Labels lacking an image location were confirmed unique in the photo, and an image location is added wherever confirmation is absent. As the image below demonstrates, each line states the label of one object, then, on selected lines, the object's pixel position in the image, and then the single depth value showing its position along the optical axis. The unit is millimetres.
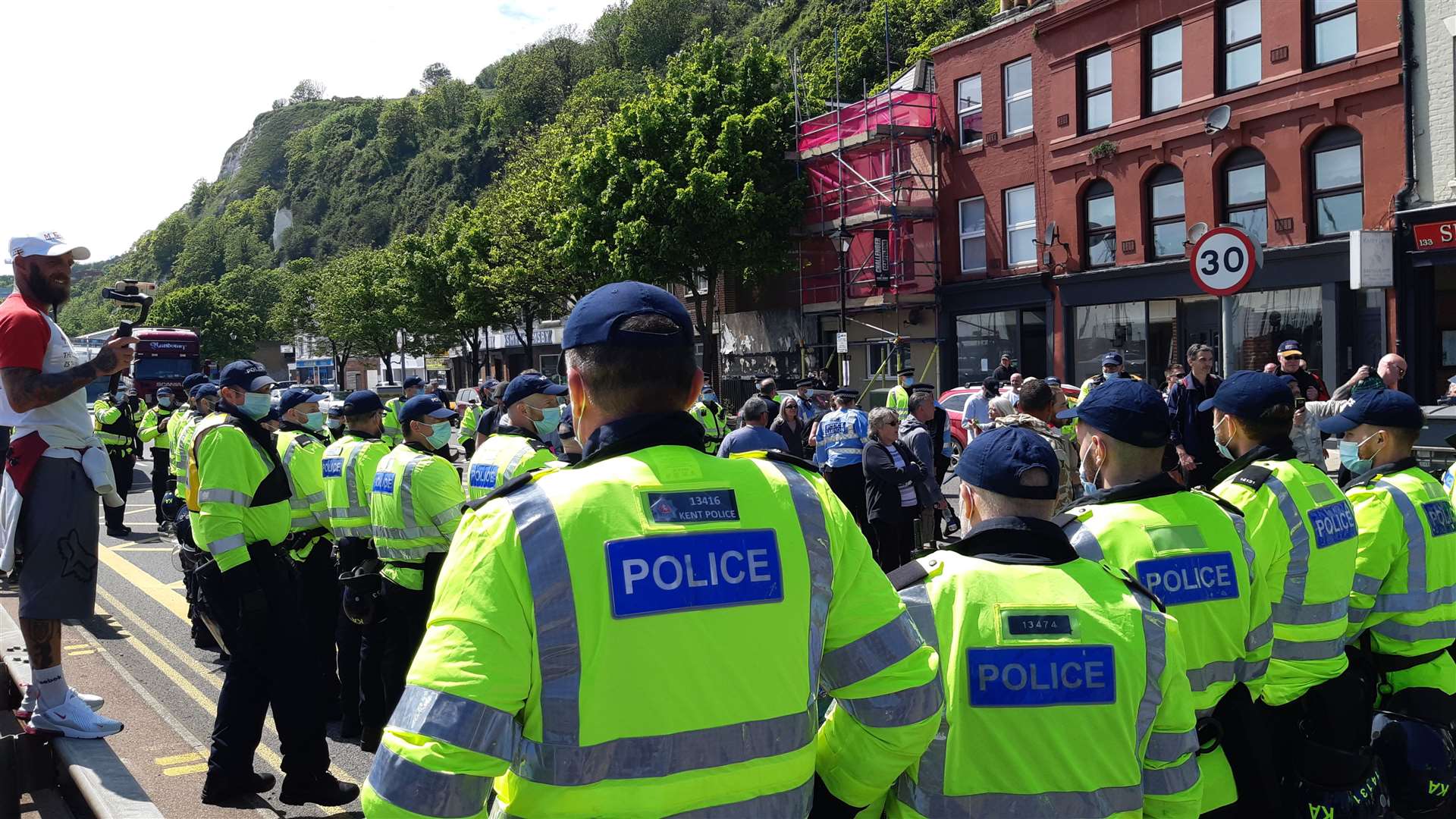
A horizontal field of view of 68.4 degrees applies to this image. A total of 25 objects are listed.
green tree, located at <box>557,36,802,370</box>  30484
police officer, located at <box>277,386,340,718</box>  6891
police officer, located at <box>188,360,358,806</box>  4926
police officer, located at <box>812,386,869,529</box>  10367
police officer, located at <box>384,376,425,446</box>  13477
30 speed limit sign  7871
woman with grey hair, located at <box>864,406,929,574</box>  9266
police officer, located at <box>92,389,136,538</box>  14703
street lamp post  29172
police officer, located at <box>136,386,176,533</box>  14523
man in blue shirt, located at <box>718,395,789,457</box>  9750
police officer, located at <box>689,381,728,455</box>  13719
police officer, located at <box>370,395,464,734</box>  5758
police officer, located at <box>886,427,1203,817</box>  2449
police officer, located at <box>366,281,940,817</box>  1841
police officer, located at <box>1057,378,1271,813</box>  3129
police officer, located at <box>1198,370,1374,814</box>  3699
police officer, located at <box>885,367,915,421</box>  13593
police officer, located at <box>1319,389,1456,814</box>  4215
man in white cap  4543
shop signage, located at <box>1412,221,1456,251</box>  17859
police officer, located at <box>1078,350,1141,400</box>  12961
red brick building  19562
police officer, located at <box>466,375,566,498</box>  5875
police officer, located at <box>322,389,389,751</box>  6180
